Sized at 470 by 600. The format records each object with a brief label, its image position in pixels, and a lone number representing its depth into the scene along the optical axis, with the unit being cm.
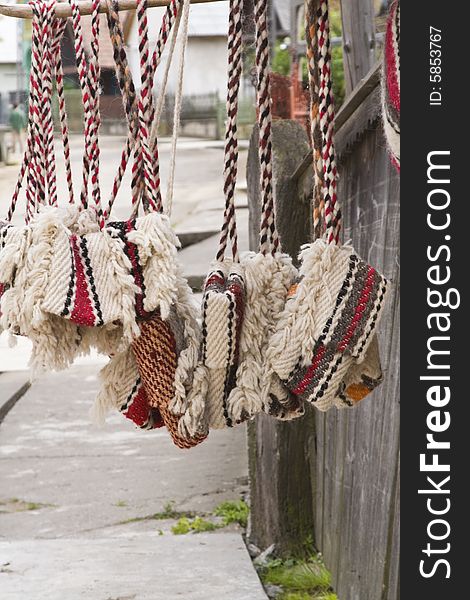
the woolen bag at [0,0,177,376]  240
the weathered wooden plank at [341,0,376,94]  409
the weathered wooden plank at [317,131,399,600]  327
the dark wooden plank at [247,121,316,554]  445
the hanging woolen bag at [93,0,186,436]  253
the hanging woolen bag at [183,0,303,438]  245
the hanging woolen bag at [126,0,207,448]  246
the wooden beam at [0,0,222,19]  262
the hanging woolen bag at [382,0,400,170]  234
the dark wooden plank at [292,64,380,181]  325
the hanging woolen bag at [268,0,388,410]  238
